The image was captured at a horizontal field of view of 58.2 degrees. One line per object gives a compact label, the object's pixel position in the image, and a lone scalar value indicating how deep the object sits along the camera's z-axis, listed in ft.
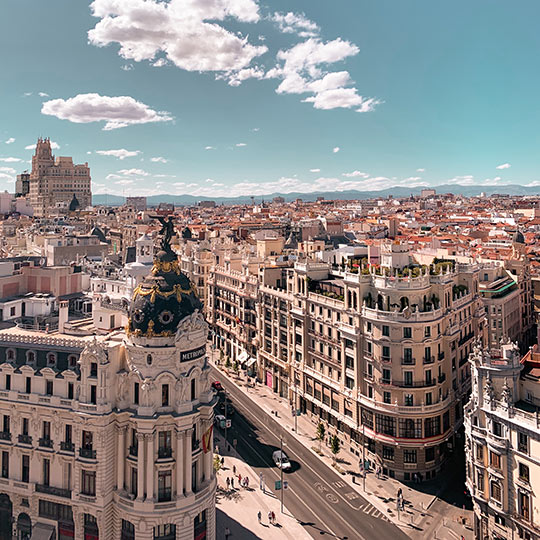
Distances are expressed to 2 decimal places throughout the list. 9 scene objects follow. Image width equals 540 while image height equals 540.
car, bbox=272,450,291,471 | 234.38
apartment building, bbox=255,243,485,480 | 228.63
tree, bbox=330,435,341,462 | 235.81
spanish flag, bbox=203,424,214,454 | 173.37
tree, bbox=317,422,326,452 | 250.16
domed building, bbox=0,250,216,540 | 162.50
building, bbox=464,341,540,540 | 156.46
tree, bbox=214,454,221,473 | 212.64
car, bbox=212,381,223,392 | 321.46
